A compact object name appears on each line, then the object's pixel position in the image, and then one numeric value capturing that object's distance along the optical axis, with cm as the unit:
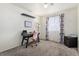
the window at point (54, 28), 317
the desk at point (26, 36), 247
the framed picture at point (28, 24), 274
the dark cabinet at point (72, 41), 235
